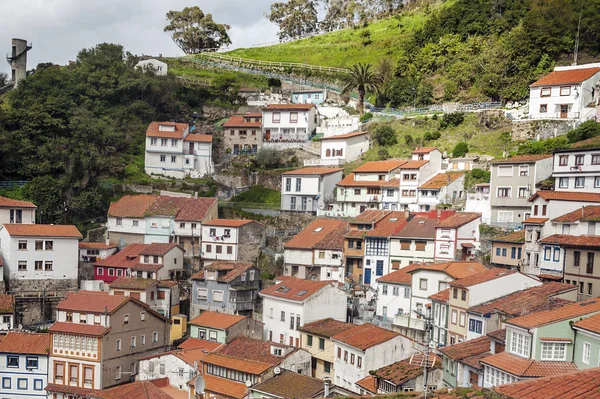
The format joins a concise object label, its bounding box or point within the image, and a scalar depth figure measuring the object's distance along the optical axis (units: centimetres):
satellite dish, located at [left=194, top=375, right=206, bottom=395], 2959
